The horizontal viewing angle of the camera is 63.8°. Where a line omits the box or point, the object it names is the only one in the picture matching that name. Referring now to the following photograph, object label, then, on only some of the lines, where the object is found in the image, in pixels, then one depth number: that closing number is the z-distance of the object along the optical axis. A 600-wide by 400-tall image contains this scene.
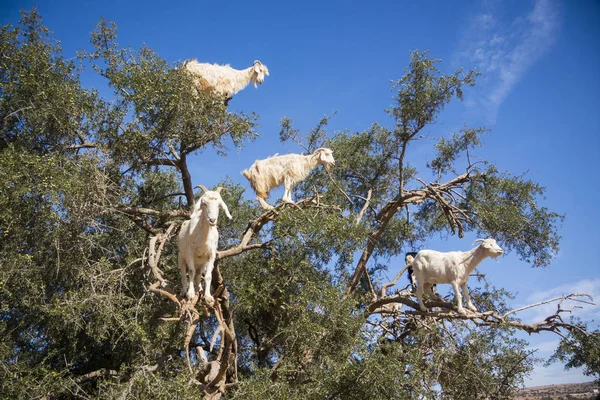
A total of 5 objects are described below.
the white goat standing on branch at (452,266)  9.38
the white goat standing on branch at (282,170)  11.30
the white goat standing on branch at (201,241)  7.05
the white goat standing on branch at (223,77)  12.36
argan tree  8.23
